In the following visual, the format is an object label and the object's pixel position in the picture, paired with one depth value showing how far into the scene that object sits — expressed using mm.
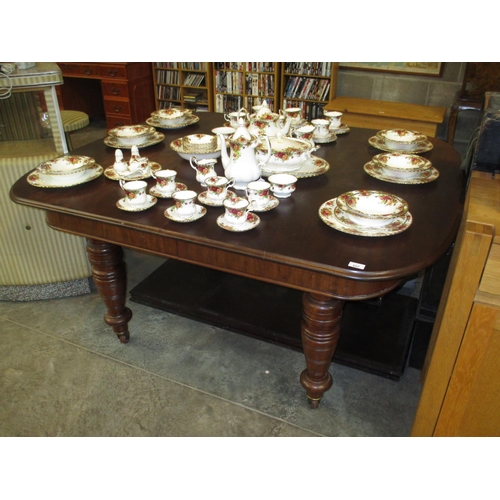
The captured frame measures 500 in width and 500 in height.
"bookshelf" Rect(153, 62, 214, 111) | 4609
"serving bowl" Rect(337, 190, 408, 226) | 1406
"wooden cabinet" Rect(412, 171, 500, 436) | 1188
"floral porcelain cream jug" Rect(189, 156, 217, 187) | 1714
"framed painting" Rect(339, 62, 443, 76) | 3774
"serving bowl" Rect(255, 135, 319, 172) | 1761
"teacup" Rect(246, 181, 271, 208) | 1562
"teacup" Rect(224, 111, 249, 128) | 2091
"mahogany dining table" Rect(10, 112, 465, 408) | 1323
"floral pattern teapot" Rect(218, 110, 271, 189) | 1662
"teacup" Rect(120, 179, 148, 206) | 1574
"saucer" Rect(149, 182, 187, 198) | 1666
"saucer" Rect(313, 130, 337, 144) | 2223
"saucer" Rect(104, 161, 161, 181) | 1769
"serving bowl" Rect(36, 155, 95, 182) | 1750
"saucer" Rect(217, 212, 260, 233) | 1439
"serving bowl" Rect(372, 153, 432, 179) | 1783
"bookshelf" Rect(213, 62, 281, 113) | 4281
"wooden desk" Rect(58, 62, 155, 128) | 4637
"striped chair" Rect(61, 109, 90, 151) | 2816
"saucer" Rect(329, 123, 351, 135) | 2350
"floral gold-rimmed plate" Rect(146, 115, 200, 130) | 2389
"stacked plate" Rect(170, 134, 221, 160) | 1962
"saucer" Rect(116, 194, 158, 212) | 1580
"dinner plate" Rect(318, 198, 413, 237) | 1393
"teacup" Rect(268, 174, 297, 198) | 1647
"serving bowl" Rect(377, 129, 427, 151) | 2066
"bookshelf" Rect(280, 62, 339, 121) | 4082
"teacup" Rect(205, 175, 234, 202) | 1583
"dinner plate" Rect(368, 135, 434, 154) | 2070
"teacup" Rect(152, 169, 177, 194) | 1650
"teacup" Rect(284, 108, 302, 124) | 2215
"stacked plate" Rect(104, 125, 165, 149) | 2115
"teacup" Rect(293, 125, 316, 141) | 1945
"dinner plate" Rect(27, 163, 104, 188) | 1747
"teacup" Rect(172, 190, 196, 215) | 1507
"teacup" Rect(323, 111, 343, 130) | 2354
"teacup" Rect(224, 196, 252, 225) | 1442
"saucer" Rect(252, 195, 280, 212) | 1555
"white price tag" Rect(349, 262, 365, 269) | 1265
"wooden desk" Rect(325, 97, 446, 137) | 3586
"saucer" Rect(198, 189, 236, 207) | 1595
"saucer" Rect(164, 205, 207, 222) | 1507
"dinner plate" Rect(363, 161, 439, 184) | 1774
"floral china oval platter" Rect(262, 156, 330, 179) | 1798
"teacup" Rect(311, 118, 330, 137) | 2244
